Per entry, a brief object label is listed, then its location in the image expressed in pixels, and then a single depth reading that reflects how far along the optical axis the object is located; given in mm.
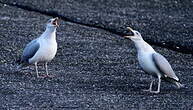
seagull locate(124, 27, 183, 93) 19562
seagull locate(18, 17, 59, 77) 21078
